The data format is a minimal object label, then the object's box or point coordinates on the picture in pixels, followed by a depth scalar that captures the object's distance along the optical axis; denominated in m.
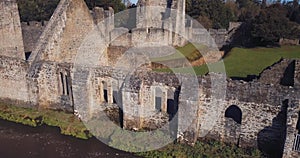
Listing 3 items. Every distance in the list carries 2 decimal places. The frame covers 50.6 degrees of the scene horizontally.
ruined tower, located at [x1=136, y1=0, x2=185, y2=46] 36.91
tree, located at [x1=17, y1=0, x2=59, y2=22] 46.31
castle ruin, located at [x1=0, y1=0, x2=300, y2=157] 13.18
